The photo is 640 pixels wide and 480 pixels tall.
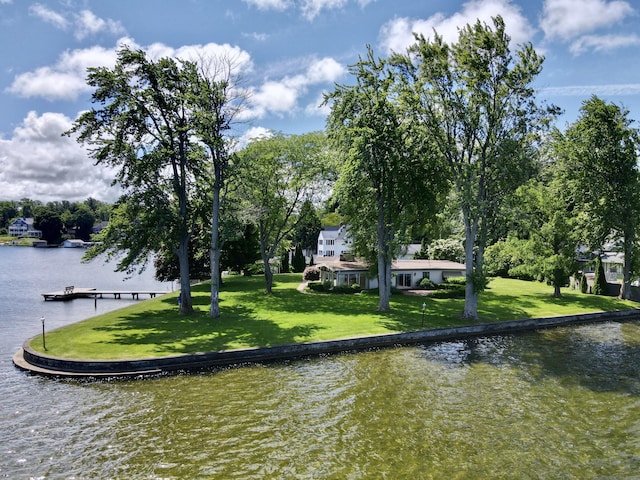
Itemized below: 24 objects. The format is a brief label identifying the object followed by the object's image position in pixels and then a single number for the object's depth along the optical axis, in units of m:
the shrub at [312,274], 47.28
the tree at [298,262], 61.94
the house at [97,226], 177.40
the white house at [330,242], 81.94
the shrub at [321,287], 40.25
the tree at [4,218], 194.75
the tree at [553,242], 36.69
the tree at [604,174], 35.97
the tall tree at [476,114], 25.70
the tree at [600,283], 40.58
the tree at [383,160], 28.23
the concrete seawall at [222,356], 17.55
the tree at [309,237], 91.88
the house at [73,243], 154.62
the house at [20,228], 174.75
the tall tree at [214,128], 25.33
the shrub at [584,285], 42.25
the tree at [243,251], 46.94
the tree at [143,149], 25.61
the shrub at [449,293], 37.84
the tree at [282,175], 37.02
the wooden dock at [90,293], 41.88
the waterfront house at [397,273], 42.31
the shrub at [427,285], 42.28
